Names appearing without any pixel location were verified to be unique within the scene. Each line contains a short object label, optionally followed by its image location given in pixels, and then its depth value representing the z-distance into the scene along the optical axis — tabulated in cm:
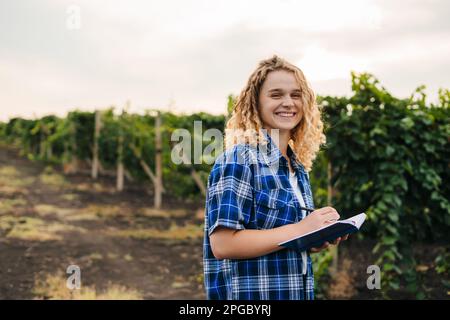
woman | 165
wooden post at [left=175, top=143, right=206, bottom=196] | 1204
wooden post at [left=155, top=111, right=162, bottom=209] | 1248
